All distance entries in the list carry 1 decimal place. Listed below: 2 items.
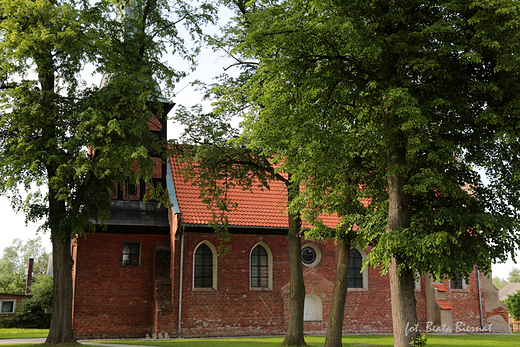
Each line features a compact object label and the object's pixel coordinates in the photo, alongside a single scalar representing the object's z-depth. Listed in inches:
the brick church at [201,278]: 813.9
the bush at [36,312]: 1133.1
